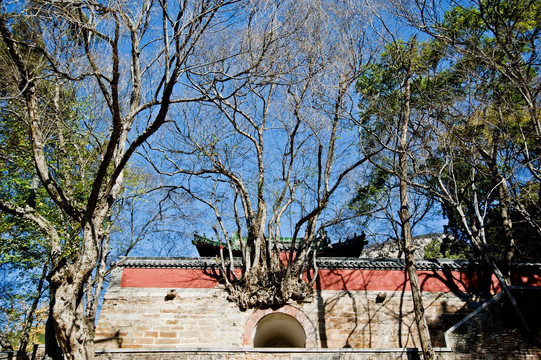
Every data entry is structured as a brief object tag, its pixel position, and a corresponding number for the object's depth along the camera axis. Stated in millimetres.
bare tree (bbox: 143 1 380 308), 10203
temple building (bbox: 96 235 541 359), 9898
